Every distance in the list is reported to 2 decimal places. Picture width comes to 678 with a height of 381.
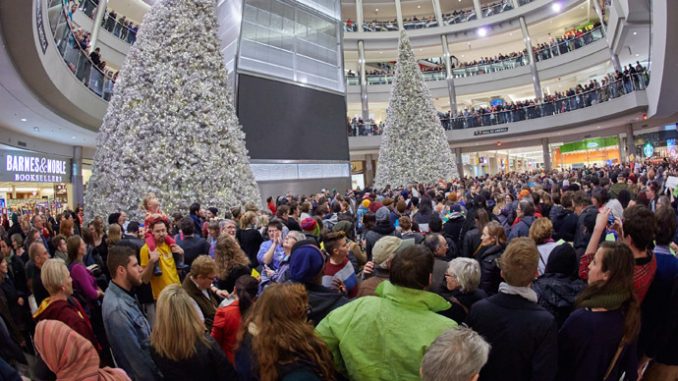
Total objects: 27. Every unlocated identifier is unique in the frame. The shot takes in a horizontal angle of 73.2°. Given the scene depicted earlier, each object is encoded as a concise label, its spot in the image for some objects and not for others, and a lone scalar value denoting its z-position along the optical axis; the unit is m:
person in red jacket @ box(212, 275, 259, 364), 3.10
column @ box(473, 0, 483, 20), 34.41
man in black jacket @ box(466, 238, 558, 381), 2.39
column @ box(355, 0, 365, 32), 35.38
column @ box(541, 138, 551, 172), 31.62
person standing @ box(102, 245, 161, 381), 3.04
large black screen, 15.05
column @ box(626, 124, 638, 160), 26.33
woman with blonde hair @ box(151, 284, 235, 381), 2.43
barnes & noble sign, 12.66
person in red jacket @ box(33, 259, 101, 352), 3.14
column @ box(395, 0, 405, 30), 35.88
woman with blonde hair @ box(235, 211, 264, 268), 6.09
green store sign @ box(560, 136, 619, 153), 28.39
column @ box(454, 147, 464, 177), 33.75
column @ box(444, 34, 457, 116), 34.81
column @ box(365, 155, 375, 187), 35.56
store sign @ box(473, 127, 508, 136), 28.44
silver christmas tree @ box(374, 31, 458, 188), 18.17
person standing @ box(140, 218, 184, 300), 4.76
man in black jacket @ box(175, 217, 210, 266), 5.42
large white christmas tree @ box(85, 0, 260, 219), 9.02
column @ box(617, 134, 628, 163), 28.06
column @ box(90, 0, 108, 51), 19.44
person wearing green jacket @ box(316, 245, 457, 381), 2.30
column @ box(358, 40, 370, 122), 34.66
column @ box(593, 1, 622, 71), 26.01
